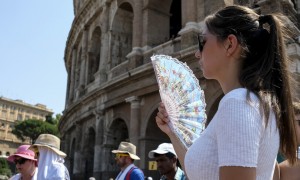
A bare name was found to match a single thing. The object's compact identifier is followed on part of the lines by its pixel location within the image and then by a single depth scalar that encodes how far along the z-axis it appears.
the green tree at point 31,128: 62.41
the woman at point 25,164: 3.90
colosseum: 11.16
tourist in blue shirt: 4.74
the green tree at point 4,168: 51.05
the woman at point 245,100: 1.15
